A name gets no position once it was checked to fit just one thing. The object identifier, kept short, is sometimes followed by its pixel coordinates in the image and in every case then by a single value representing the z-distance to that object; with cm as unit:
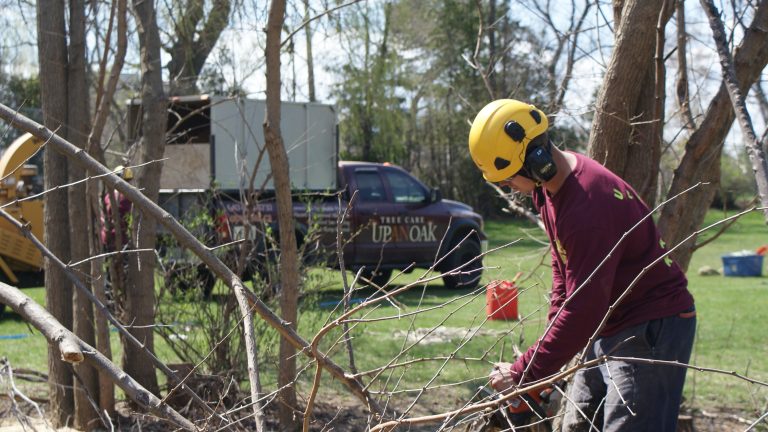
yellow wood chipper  1215
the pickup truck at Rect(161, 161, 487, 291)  1357
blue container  1720
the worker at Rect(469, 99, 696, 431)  315
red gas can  945
